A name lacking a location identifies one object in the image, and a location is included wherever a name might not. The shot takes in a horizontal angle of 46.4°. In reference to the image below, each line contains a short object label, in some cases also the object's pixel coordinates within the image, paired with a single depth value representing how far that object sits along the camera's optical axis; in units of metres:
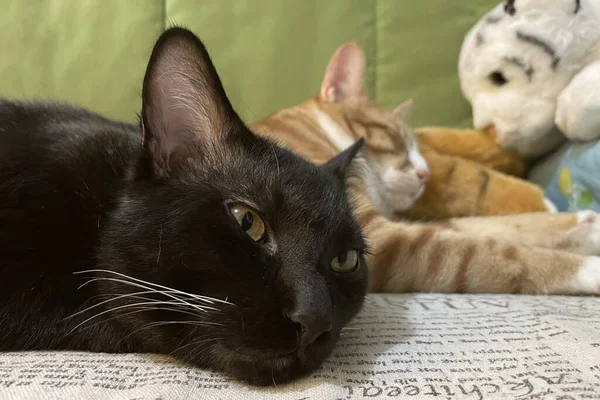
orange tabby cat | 0.45
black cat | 0.29
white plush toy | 0.54
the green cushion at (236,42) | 0.66
